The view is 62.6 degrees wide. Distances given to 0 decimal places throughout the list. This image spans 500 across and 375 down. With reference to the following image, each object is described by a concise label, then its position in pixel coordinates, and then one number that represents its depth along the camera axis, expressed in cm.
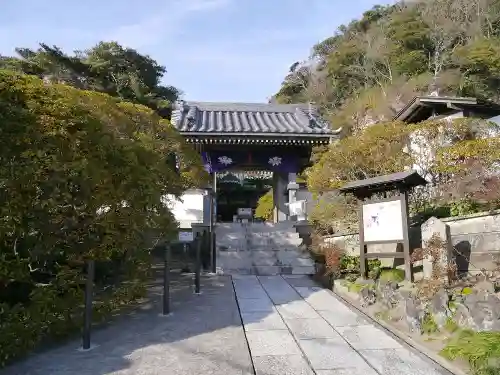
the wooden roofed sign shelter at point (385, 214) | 746
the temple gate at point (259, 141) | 1359
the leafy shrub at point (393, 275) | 748
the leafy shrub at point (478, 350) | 367
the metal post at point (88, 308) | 476
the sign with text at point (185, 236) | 975
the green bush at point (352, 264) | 866
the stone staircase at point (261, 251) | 1007
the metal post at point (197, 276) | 783
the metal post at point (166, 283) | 632
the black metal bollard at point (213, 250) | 1007
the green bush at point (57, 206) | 435
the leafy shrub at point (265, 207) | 2406
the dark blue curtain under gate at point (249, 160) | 1462
